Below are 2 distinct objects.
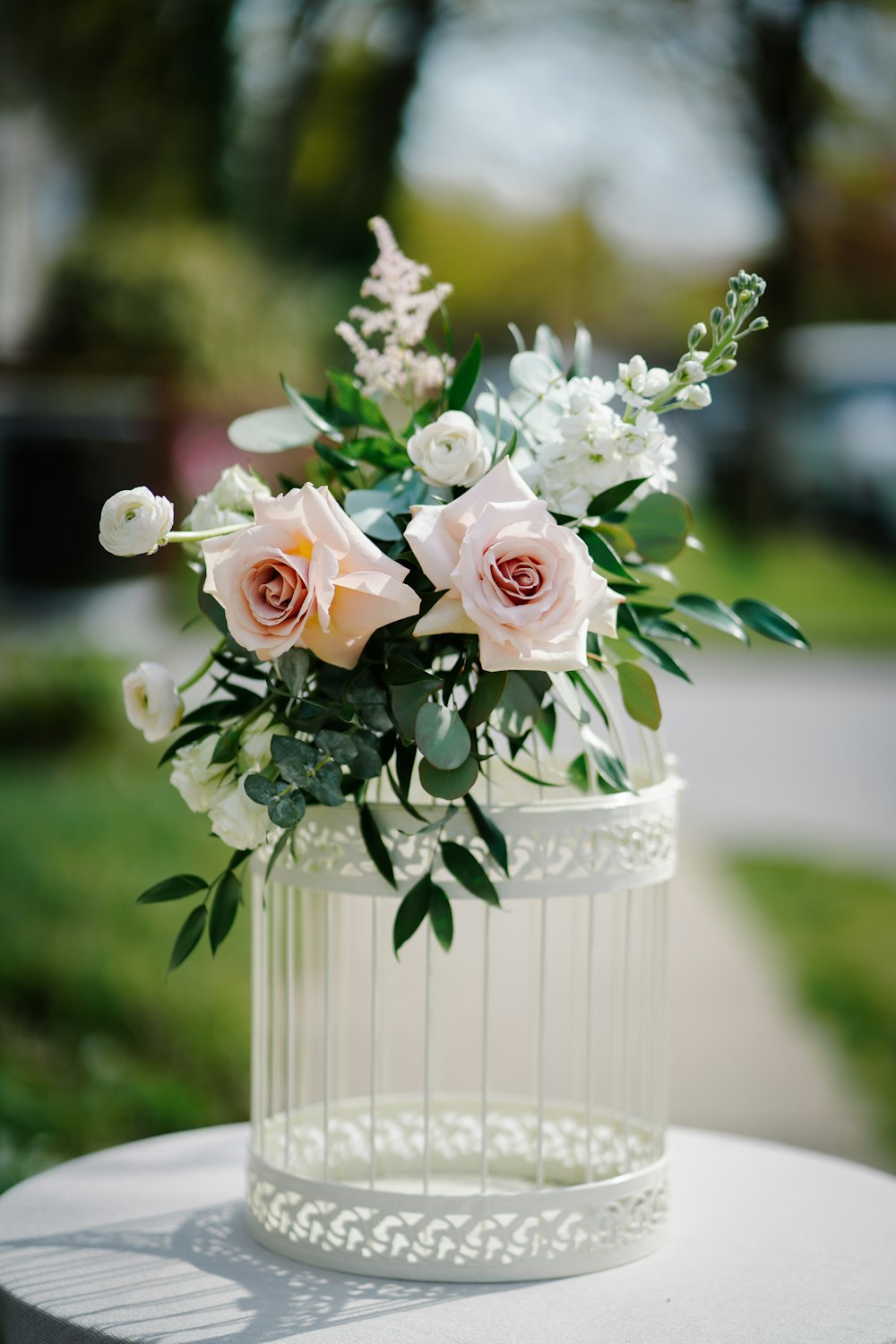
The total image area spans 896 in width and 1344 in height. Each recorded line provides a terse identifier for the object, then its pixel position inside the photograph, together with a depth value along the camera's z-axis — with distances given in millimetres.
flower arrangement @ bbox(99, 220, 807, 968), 1123
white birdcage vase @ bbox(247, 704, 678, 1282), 1280
